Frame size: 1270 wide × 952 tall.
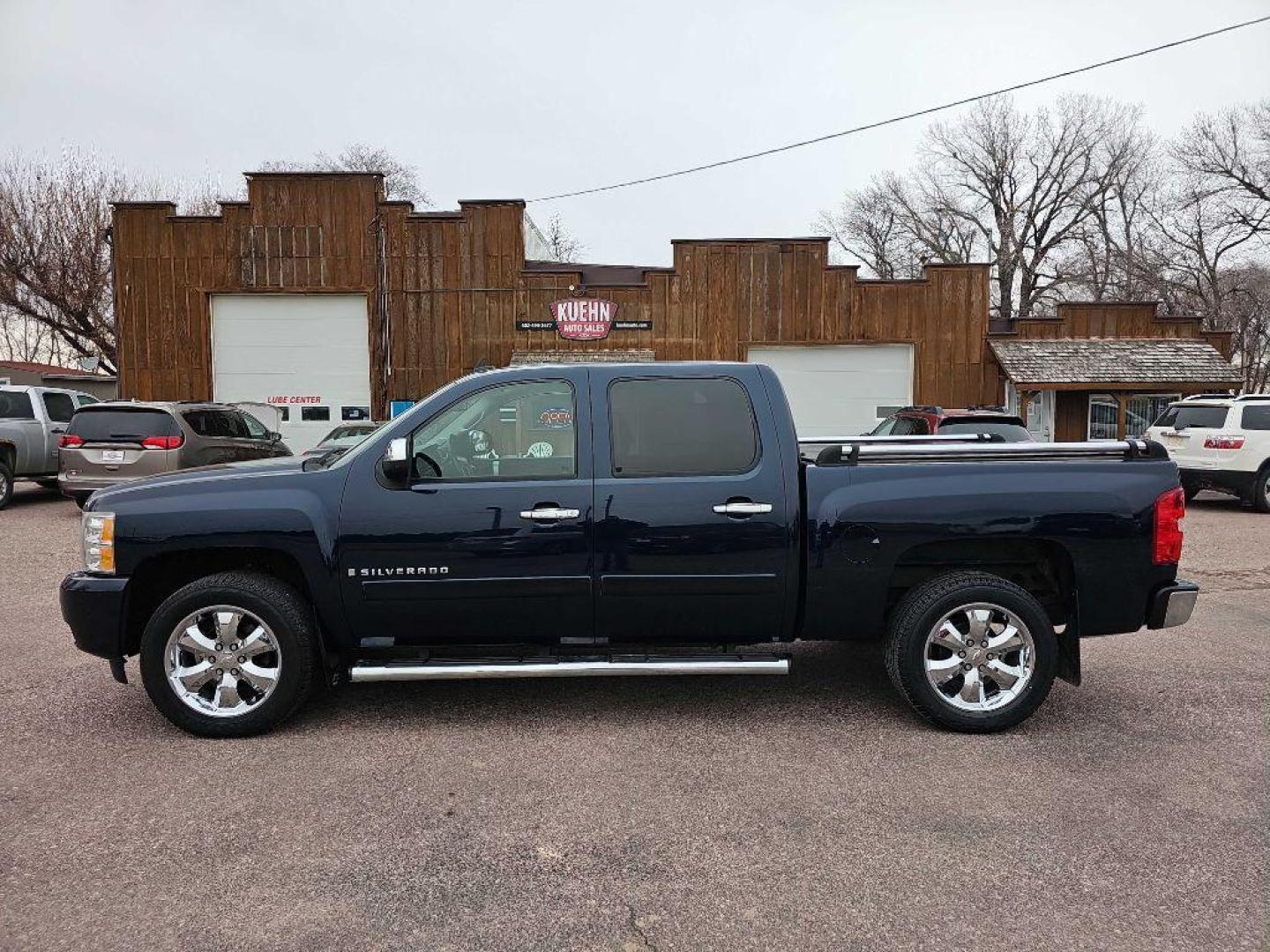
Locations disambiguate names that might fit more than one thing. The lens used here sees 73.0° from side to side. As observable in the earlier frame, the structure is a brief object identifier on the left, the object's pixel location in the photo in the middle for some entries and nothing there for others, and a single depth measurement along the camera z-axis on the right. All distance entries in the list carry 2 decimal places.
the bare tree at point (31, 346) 34.59
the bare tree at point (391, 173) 47.53
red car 10.91
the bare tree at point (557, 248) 43.83
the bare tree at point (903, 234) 47.88
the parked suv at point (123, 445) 11.58
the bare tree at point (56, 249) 29.36
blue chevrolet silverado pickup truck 4.14
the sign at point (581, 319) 20.53
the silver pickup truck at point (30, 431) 13.39
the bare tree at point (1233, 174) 37.12
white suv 13.23
